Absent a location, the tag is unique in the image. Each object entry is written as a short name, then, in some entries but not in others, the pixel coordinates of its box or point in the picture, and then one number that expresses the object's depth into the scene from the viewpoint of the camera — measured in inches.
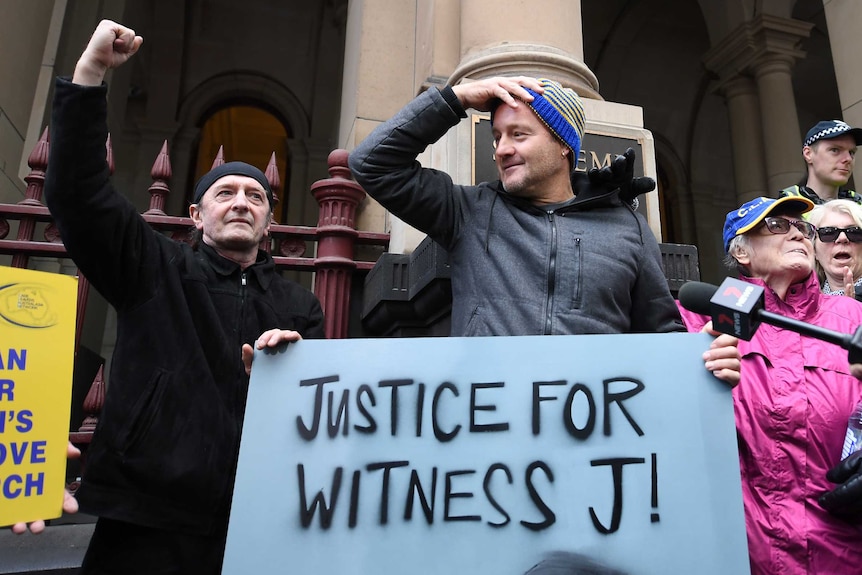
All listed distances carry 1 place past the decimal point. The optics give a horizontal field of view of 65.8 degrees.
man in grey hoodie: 73.9
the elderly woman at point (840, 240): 101.3
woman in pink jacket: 68.9
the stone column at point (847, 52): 195.6
